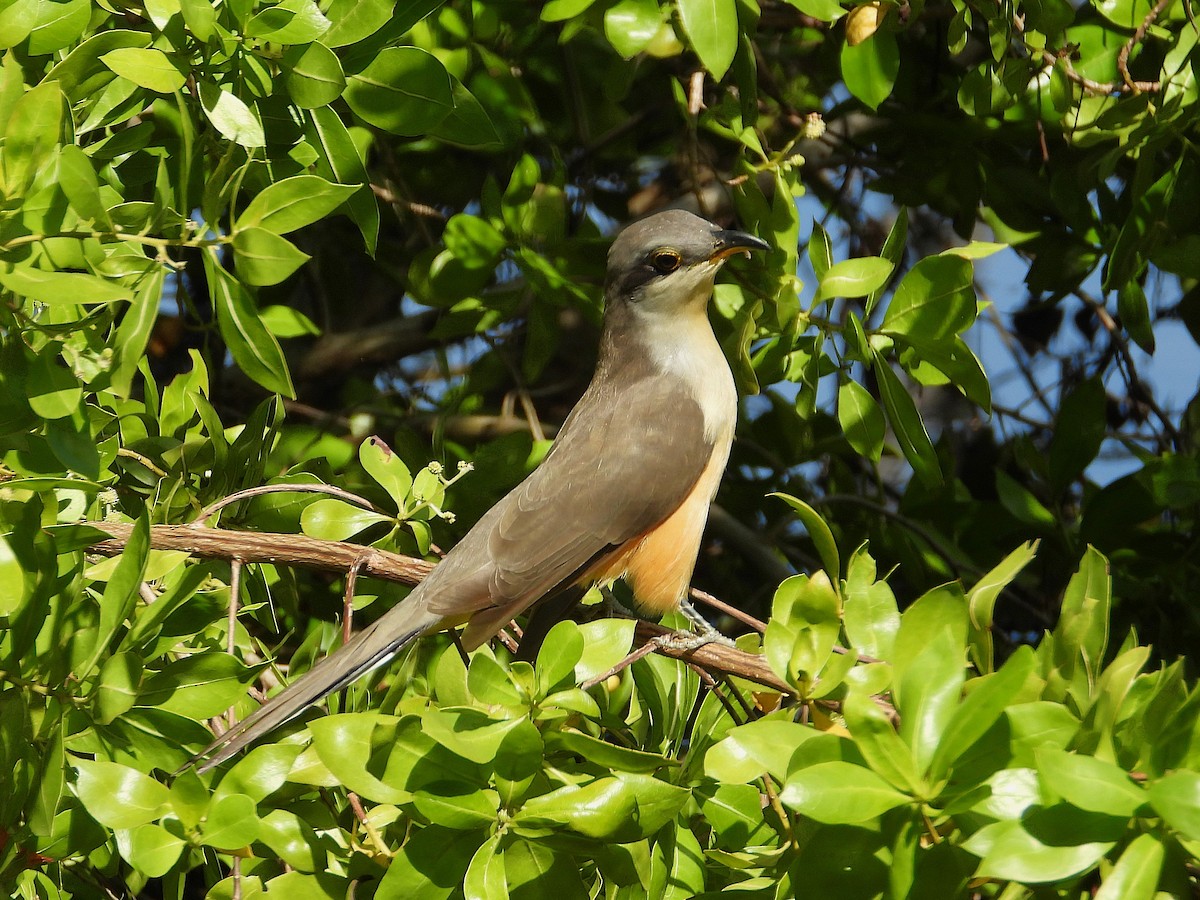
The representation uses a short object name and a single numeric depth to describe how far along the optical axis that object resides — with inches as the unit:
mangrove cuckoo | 295.6
